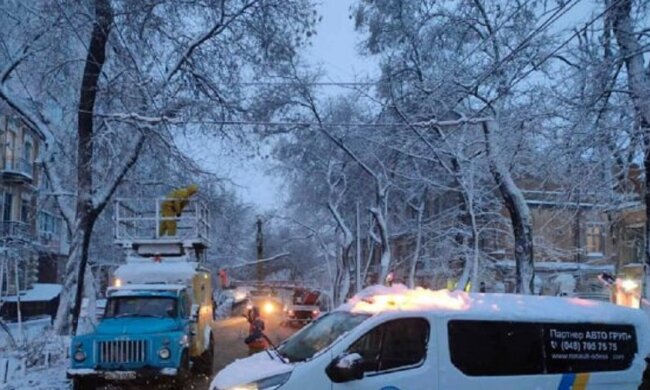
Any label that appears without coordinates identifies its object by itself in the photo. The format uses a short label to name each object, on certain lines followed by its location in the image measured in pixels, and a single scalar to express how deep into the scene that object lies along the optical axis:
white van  7.80
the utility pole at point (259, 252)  51.00
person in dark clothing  14.77
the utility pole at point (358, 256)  27.90
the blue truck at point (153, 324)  14.07
